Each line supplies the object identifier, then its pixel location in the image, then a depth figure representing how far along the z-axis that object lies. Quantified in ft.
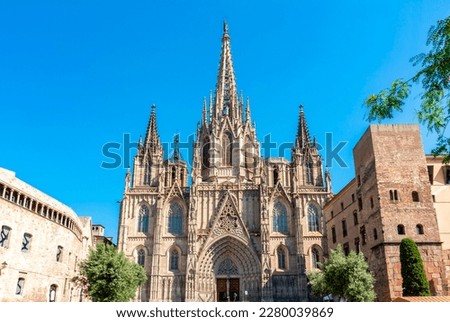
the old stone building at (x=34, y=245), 76.13
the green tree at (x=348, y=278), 78.43
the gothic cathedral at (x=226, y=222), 148.05
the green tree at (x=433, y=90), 25.00
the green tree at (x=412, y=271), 67.05
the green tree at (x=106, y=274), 89.76
